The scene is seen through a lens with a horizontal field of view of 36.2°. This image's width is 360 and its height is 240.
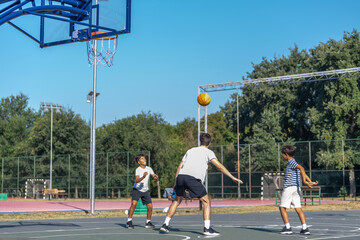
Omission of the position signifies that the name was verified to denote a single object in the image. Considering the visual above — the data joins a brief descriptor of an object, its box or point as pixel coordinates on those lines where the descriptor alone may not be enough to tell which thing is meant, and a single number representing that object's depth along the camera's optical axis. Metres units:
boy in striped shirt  10.56
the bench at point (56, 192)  38.06
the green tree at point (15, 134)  49.25
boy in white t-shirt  12.53
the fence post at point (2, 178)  44.89
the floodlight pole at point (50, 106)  42.09
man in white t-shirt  10.27
